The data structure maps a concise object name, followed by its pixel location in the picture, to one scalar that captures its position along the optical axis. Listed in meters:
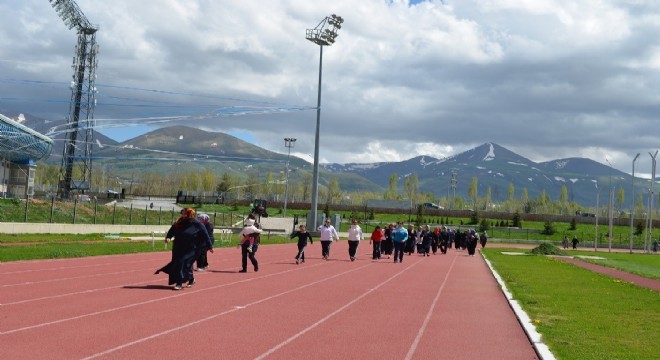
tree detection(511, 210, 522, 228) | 113.36
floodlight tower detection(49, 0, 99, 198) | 86.49
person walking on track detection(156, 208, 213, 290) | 16.06
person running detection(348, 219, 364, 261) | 31.34
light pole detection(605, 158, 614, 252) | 70.78
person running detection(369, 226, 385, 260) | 32.44
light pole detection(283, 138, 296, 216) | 104.75
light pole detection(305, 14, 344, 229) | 59.02
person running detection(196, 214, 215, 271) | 21.76
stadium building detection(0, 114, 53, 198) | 75.06
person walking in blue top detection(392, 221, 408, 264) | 31.42
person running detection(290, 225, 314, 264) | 27.35
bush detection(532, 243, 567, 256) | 49.08
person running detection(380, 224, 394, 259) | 36.52
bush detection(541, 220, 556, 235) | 102.28
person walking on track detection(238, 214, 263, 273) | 21.17
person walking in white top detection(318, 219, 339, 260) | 31.19
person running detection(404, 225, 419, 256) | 38.06
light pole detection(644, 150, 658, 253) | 69.88
